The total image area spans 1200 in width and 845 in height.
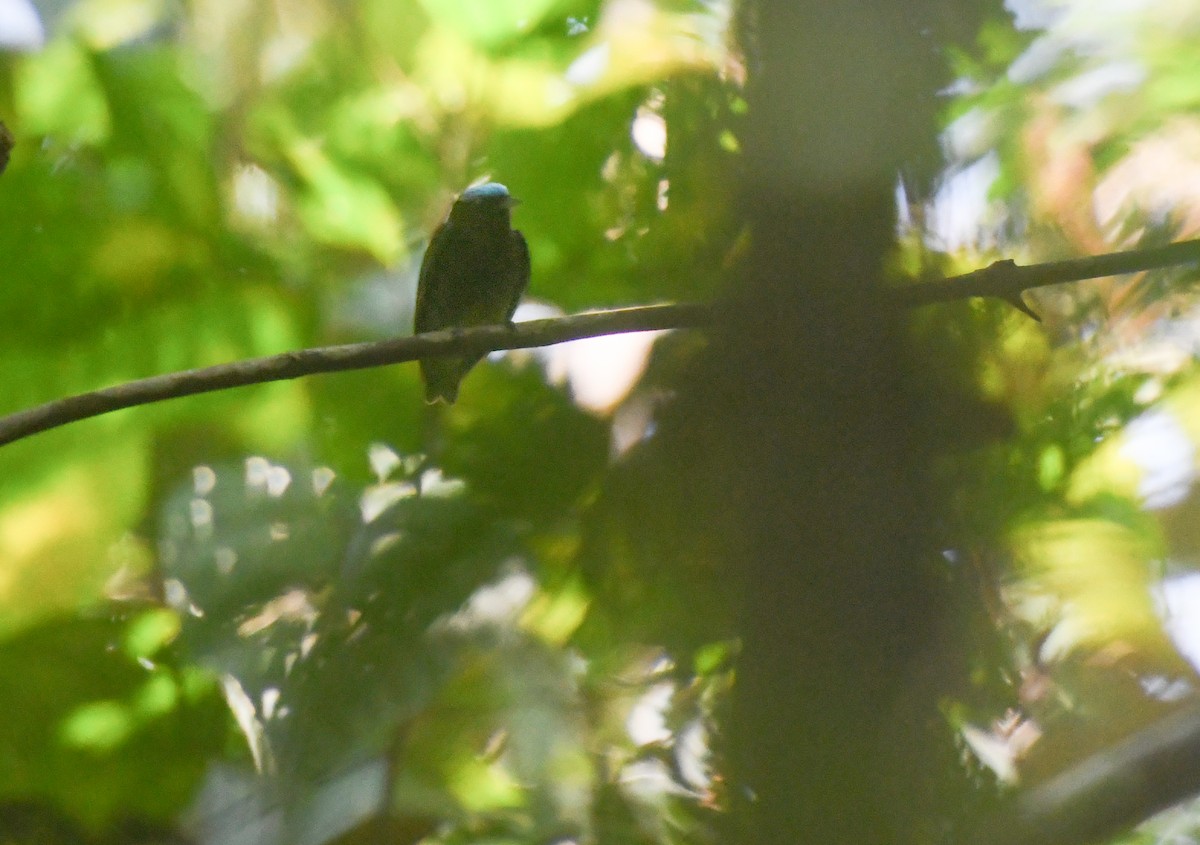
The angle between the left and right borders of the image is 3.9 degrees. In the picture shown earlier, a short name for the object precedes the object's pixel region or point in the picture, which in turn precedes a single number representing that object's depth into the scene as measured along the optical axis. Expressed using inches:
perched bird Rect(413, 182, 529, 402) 265.9
